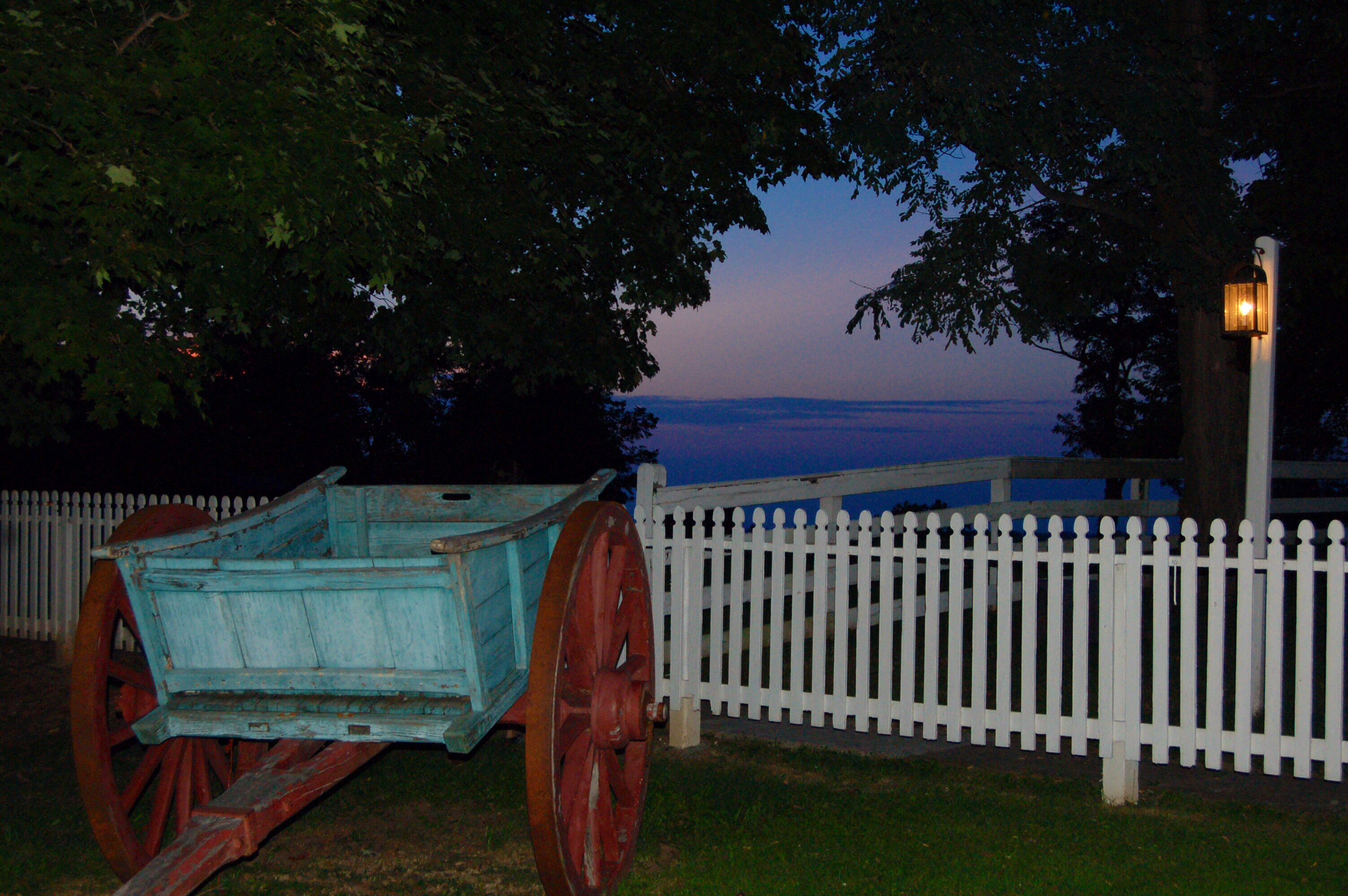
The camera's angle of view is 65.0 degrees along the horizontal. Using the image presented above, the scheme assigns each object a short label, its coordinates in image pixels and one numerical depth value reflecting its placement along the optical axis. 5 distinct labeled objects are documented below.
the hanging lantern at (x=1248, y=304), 7.34
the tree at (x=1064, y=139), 11.10
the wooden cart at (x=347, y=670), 3.60
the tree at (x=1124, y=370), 27.45
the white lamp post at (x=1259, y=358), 6.94
